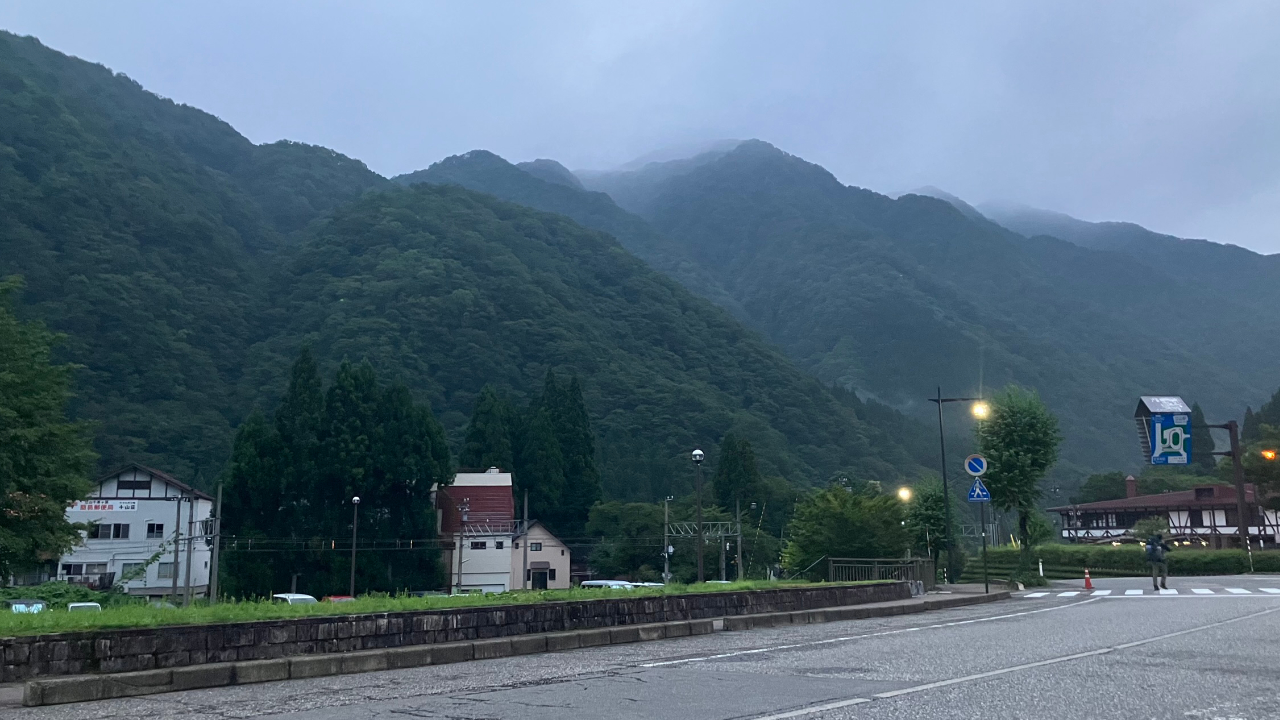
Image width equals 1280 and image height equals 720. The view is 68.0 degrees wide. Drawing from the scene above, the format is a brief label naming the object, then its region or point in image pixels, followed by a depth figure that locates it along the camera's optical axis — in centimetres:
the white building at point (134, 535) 7069
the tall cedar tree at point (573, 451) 8881
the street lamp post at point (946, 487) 3316
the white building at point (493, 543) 7594
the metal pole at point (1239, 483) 3619
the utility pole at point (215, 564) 4478
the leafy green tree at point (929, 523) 4612
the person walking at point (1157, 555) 2838
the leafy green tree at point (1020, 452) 3903
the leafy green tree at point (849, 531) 3155
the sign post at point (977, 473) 2936
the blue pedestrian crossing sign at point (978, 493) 2948
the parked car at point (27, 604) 2760
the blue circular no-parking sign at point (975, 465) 2931
